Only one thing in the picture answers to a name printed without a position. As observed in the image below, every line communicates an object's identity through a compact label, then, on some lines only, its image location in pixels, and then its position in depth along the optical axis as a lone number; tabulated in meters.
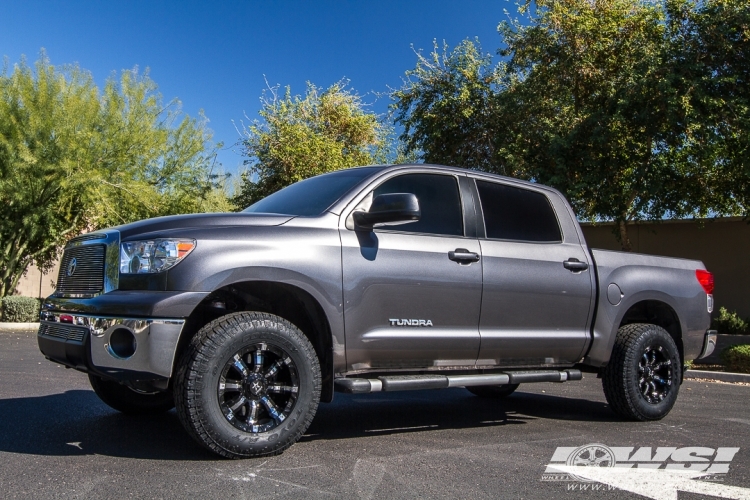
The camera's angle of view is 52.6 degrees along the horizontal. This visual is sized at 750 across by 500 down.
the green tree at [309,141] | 25.97
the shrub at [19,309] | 19.00
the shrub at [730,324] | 16.27
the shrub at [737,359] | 11.95
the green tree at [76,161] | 18.73
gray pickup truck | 4.50
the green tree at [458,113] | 19.72
